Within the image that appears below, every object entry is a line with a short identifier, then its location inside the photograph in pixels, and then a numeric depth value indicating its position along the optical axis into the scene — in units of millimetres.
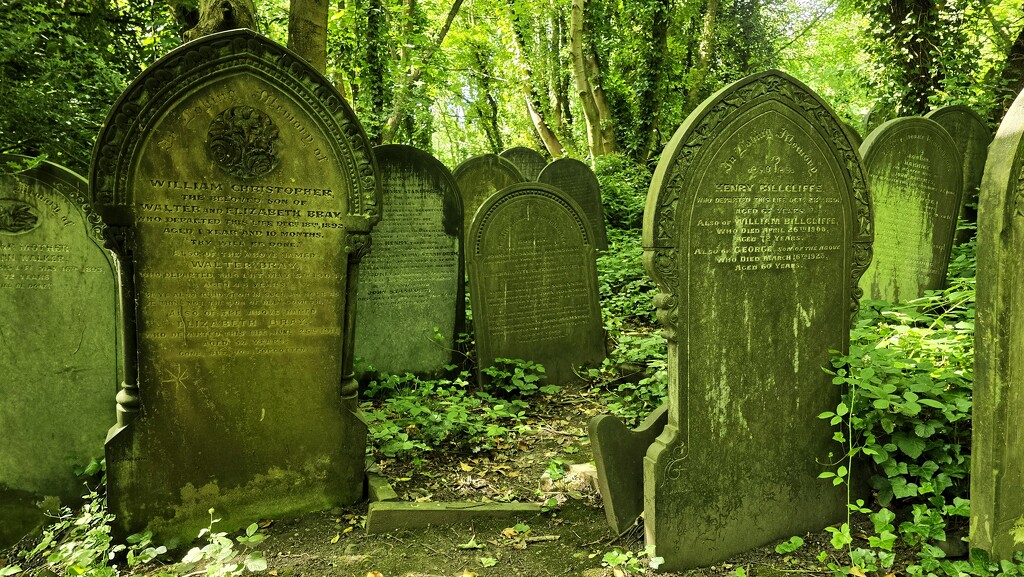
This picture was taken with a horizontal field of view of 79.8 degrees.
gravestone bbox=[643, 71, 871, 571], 3037
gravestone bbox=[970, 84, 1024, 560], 2500
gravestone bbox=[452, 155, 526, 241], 9180
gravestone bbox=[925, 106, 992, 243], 7277
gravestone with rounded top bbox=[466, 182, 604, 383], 5785
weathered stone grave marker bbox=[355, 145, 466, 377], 5965
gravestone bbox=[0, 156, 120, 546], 4074
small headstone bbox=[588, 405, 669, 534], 3213
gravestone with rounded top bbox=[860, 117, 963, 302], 5871
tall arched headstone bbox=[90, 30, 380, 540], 3303
